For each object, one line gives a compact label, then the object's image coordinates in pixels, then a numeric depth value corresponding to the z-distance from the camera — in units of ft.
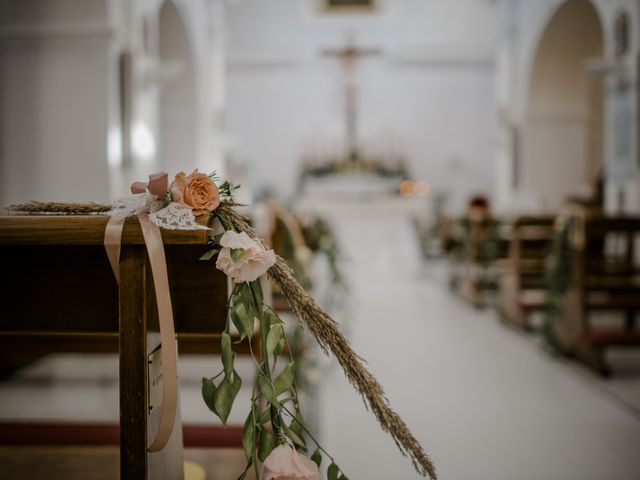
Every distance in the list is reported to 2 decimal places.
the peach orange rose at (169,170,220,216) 3.86
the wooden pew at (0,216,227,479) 3.85
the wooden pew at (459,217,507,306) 19.07
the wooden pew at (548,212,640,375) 11.93
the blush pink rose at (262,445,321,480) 3.90
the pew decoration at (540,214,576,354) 13.04
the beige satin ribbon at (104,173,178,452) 3.66
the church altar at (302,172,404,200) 37.42
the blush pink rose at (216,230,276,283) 3.74
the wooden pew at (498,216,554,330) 16.35
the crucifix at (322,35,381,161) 39.29
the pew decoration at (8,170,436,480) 3.79
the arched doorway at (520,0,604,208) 29.94
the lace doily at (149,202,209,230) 3.75
